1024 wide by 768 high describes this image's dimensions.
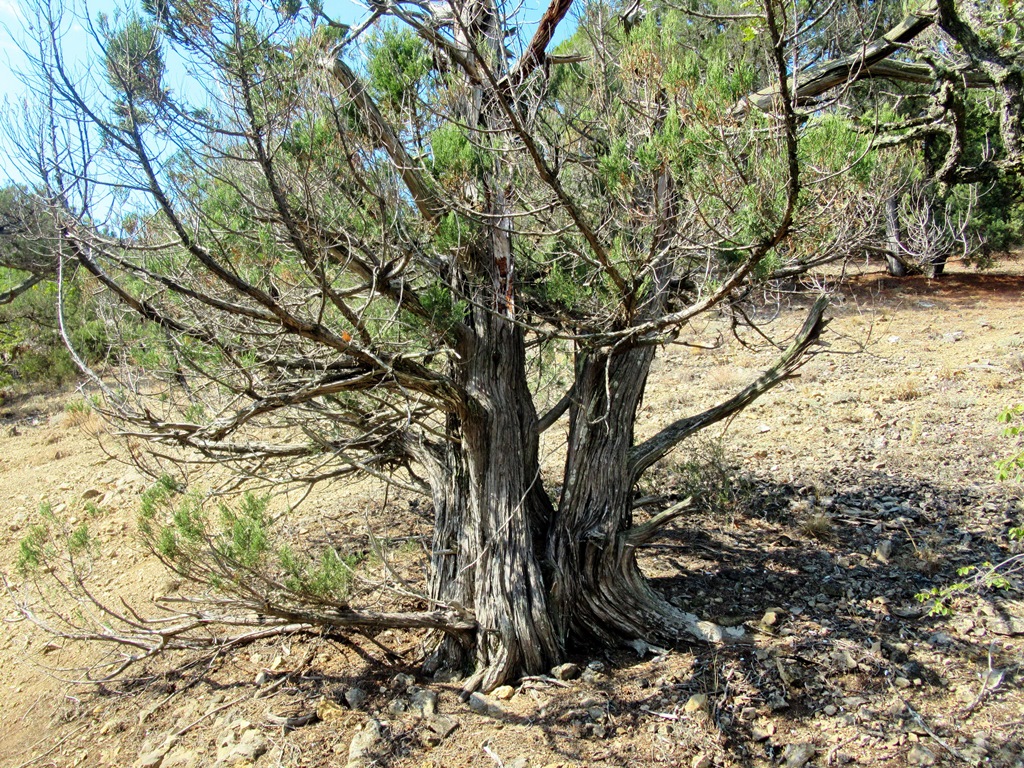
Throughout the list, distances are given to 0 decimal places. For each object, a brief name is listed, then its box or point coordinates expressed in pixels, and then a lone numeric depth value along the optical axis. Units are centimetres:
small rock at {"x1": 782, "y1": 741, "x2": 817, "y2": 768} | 292
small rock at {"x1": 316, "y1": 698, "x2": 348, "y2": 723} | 345
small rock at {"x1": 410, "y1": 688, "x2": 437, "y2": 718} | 337
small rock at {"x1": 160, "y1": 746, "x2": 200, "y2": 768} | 325
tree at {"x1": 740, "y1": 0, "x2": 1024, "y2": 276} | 362
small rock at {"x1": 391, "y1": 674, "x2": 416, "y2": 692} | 362
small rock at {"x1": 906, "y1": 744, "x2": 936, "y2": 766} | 285
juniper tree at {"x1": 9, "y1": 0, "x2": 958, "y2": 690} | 247
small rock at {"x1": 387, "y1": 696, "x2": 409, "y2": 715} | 342
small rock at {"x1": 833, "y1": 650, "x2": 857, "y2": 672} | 342
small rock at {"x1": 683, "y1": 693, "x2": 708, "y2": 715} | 323
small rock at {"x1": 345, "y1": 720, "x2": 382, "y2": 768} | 310
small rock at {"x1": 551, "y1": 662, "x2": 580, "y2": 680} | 353
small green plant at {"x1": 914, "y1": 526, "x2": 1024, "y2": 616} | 366
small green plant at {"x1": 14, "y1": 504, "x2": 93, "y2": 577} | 323
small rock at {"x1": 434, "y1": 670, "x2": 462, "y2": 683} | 368
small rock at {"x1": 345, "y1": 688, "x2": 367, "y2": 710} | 355
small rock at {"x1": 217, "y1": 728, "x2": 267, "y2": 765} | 318
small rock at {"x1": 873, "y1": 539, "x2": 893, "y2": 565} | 440
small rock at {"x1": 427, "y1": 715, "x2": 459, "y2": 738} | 323
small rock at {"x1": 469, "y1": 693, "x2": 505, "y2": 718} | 335
